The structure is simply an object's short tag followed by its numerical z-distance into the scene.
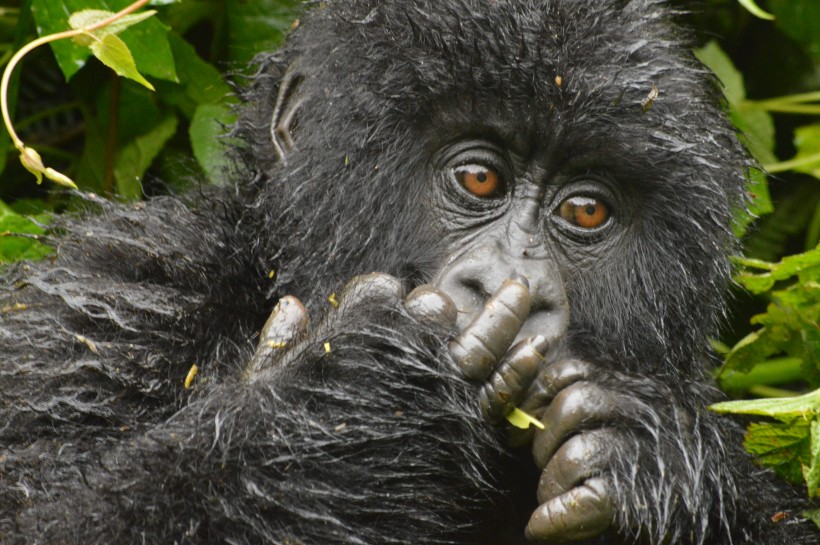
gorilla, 4.94
